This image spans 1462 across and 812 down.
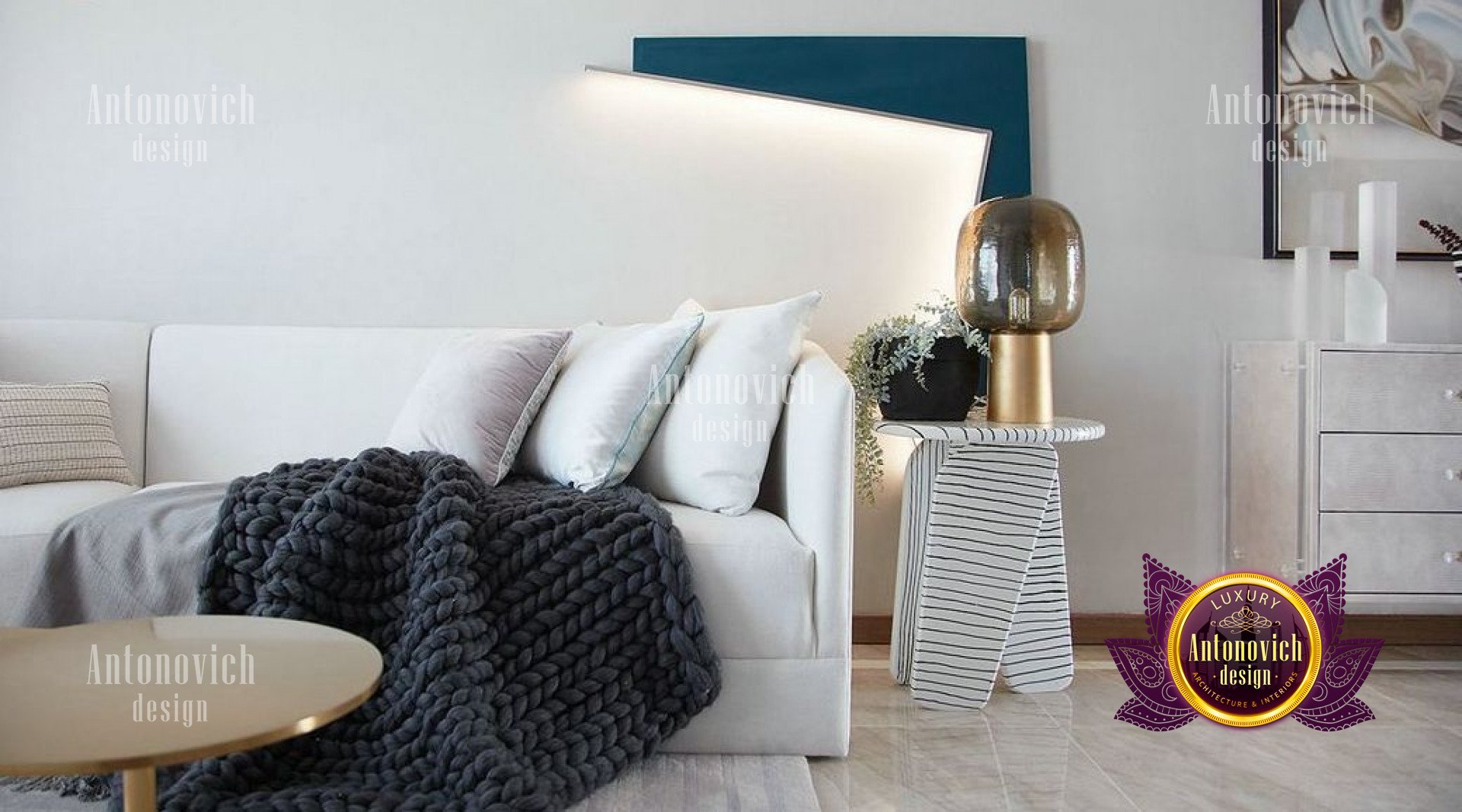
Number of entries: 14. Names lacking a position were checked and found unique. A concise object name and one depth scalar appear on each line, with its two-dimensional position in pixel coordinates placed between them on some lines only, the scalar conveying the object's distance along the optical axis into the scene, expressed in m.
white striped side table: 2.29
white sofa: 1.91
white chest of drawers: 2.49
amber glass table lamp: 2.37
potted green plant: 2.38
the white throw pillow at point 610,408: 2.10
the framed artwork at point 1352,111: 2.78
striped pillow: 2.23
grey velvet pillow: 2.14
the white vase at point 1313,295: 2.67
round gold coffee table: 0.93
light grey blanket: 1.82
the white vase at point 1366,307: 2.62
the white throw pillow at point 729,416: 2.08
